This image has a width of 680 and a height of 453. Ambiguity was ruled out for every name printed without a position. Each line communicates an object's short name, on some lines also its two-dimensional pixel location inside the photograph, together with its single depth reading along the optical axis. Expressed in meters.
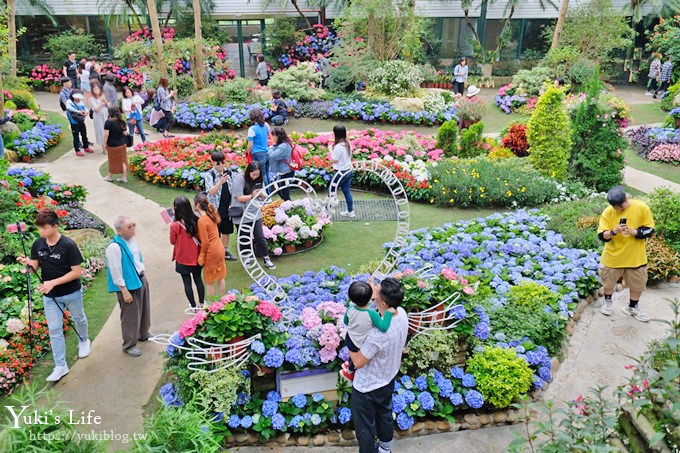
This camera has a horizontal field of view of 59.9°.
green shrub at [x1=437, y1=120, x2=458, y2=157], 12.16
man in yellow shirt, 6.28
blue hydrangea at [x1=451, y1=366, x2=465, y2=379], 5.42
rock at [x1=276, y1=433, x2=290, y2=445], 4.96
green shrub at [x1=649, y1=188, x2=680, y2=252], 7.89
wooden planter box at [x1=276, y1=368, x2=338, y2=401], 5.08
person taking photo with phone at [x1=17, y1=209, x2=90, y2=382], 5.43
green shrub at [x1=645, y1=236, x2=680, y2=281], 7.51
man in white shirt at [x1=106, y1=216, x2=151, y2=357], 5.73
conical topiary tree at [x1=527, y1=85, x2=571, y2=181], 10.91
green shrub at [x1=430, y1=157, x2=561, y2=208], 10.09
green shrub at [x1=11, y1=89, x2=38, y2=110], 14.58
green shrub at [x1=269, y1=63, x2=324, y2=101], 17.25
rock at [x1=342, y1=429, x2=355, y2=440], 5.00
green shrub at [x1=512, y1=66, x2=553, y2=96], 18.47
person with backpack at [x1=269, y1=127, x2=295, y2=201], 8.73
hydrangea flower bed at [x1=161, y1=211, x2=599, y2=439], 4.98
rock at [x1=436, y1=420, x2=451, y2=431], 5.15
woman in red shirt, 6.15
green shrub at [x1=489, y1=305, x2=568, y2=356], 5.96
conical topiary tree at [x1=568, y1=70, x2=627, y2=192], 10.48
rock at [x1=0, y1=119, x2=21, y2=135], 12.08
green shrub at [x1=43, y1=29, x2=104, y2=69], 20.28
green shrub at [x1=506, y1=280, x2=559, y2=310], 6.38
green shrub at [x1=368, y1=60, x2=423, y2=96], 17.64
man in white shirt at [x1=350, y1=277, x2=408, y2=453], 4.15
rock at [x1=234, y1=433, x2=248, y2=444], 4.95
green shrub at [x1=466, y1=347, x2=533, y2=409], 5.26
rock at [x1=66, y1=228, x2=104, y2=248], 8.28
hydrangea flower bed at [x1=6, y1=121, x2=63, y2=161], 12.02
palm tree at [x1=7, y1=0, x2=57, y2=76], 14.74
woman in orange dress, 6.19
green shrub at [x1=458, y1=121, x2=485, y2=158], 11.97
